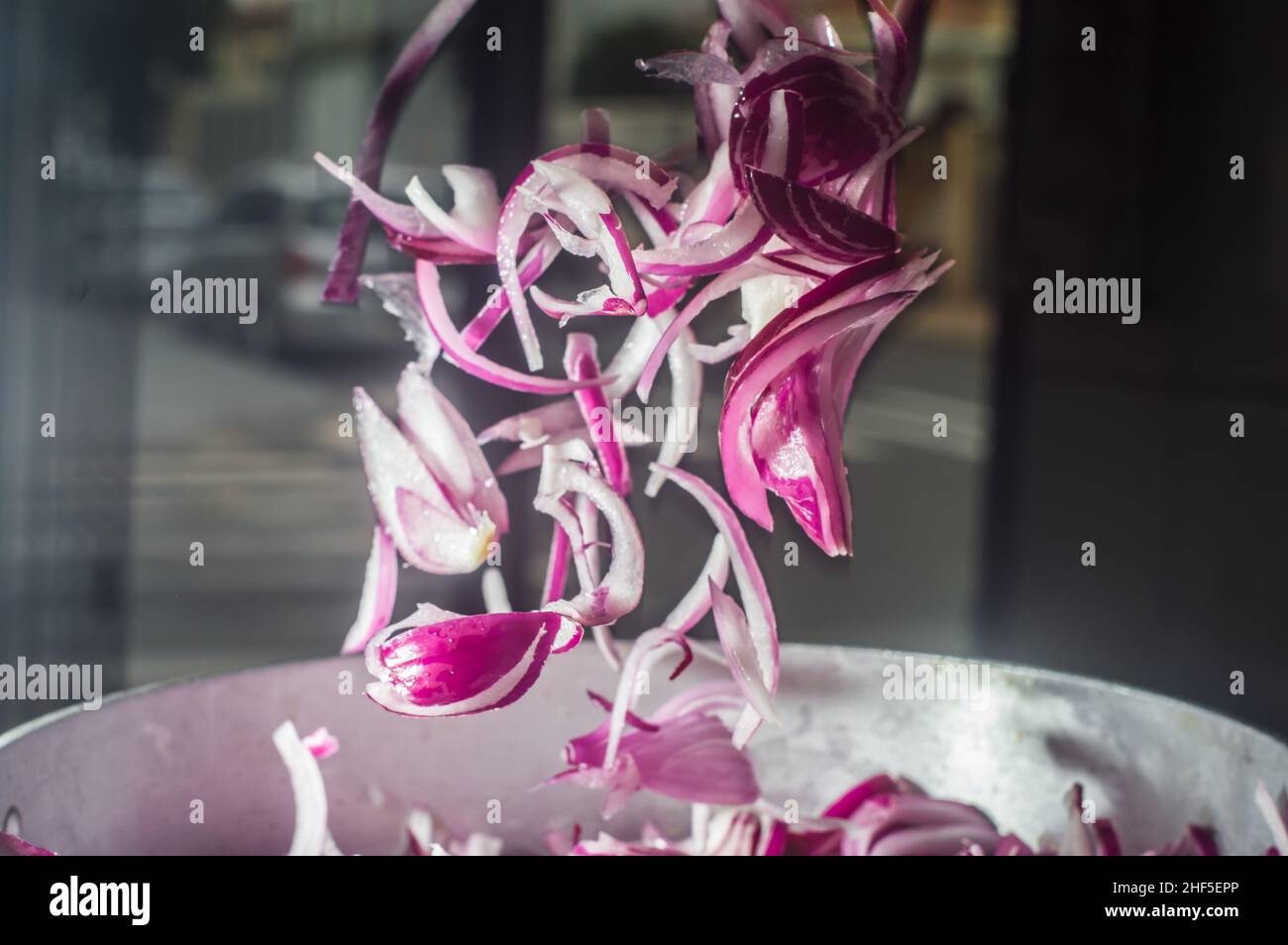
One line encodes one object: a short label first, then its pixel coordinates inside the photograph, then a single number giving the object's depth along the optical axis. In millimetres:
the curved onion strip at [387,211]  590
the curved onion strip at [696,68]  547
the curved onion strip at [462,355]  605
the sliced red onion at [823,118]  532
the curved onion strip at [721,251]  553
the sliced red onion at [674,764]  669
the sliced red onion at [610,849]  655
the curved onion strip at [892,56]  559
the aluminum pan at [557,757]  655
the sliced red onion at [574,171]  568
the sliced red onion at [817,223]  525
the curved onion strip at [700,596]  595
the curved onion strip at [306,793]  678
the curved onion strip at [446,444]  617
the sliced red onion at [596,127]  593
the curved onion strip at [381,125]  588
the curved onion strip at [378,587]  635
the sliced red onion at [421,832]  705
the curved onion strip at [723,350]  616
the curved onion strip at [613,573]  570
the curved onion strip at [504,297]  611
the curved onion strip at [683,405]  614
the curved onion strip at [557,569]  642
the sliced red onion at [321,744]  691
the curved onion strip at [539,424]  635
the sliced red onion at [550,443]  637
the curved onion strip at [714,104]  592
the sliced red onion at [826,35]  592
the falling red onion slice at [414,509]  619
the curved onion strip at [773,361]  538
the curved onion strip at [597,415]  625
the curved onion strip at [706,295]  570
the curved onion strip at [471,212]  599
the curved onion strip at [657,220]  600
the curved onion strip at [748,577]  579
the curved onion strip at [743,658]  576
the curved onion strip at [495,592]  648
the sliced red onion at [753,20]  586
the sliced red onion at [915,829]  684
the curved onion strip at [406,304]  629
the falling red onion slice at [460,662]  556
